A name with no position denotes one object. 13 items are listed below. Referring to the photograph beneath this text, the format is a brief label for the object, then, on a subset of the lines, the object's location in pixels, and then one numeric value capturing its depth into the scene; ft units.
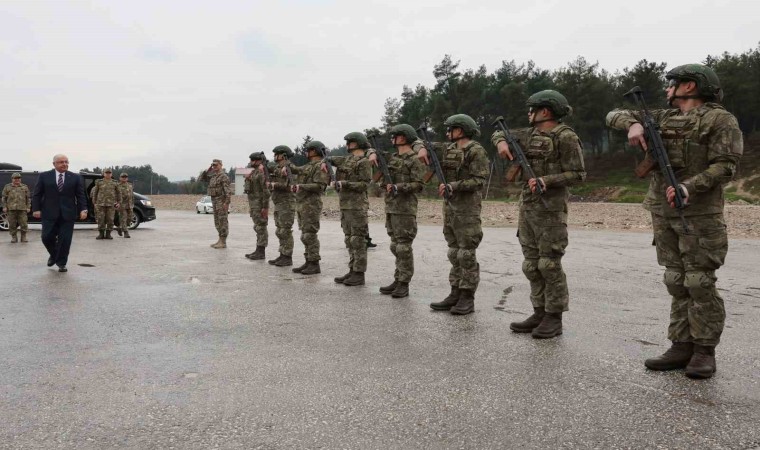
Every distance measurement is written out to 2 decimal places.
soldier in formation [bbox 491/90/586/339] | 16.46
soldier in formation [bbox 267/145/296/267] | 33.30
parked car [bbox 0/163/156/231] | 55.57
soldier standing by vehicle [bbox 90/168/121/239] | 50.90
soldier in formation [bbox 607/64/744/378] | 12.59
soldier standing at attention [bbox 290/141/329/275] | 29.81
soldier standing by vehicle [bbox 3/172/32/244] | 46.57
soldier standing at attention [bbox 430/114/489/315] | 19.88
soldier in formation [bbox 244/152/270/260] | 36.68
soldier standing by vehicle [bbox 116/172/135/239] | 53.36
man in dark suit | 29.84
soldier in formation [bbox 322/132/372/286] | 26.11
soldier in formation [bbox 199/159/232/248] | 41.98
